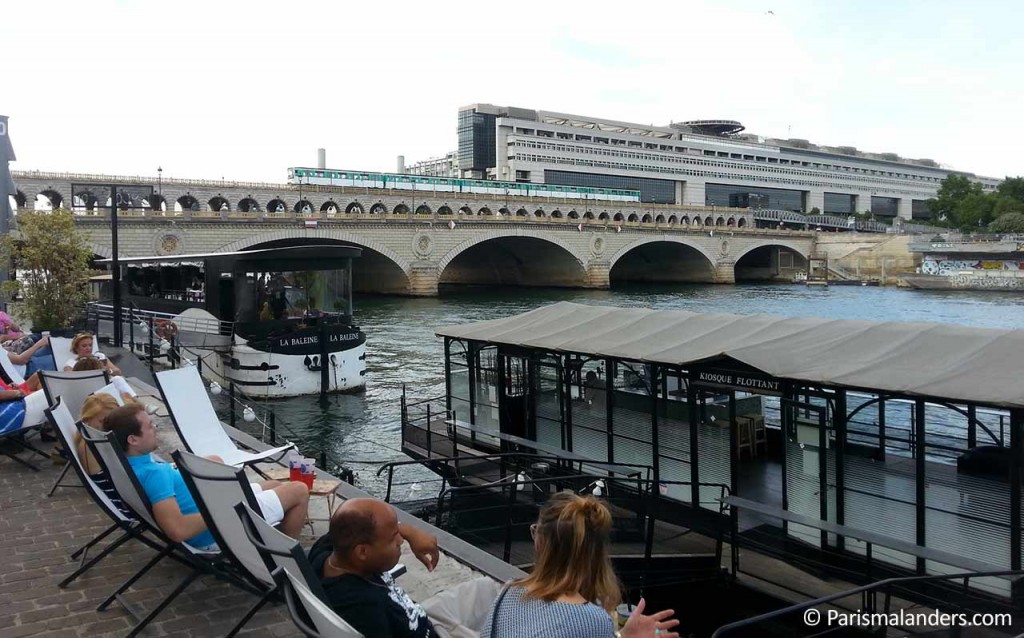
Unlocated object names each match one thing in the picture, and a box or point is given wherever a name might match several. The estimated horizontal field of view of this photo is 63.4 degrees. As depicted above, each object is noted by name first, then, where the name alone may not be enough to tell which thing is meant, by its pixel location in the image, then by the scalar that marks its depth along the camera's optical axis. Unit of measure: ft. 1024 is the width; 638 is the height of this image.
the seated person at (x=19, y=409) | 27.45
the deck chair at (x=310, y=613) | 9.35
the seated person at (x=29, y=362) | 29.84
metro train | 232.73
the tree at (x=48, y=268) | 61.11
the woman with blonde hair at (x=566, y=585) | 9.45
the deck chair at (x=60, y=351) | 37.99
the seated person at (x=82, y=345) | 31.60
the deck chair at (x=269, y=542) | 11.49
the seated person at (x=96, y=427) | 18.26
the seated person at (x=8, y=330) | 47.67
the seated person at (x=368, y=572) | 10.69
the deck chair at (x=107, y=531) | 17.44
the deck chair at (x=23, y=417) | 27.43
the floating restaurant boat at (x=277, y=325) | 70.59
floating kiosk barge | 22.97
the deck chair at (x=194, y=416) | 25.31
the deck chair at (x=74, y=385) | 25.93
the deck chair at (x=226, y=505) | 13.80
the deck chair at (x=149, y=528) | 15.26
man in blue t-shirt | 15.51
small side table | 21.96
